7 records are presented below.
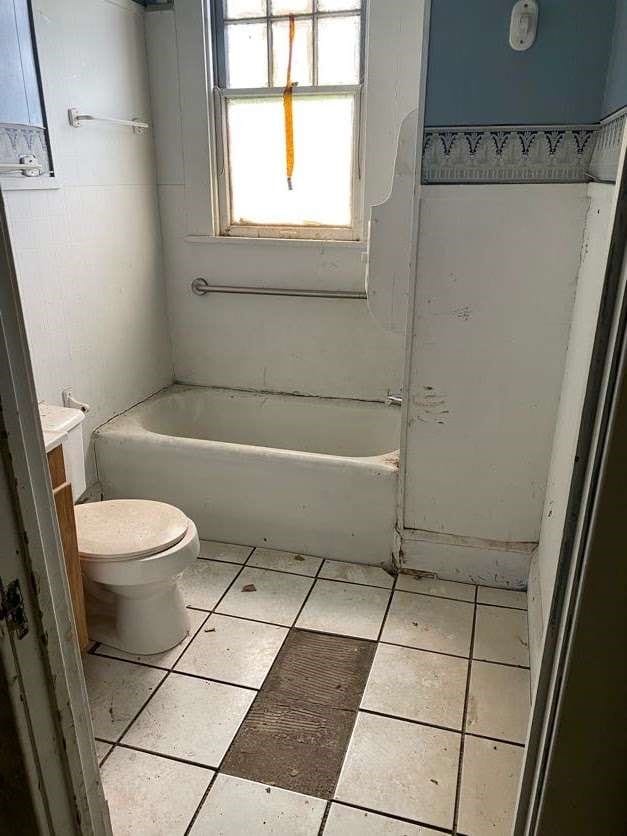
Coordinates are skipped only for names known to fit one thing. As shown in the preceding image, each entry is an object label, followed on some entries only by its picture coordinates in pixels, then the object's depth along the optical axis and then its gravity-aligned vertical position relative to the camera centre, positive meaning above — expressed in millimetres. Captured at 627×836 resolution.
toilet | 1765 -983
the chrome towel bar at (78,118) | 2227 +249
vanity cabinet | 1604 -806
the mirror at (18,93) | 1896 +288
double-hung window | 2543 +299
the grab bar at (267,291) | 2734 -415
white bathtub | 2291 -1041
